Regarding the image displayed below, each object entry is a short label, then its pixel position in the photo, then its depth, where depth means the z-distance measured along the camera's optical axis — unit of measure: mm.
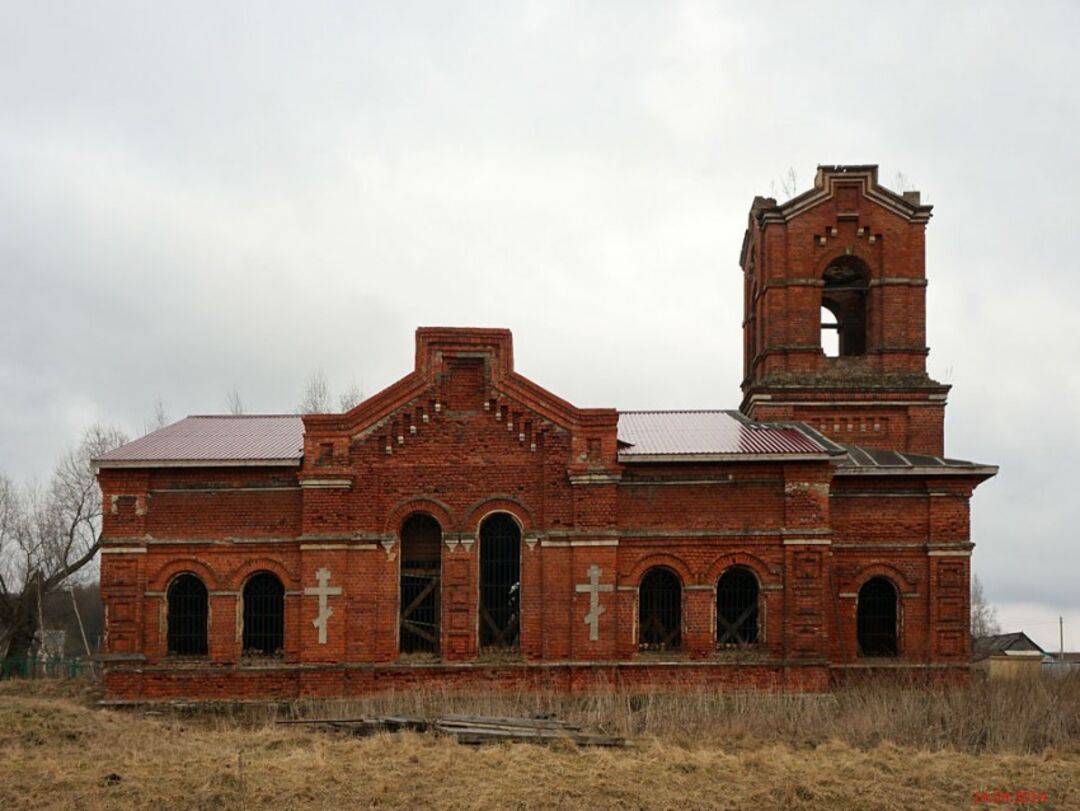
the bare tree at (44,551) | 38750
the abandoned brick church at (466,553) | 21578
